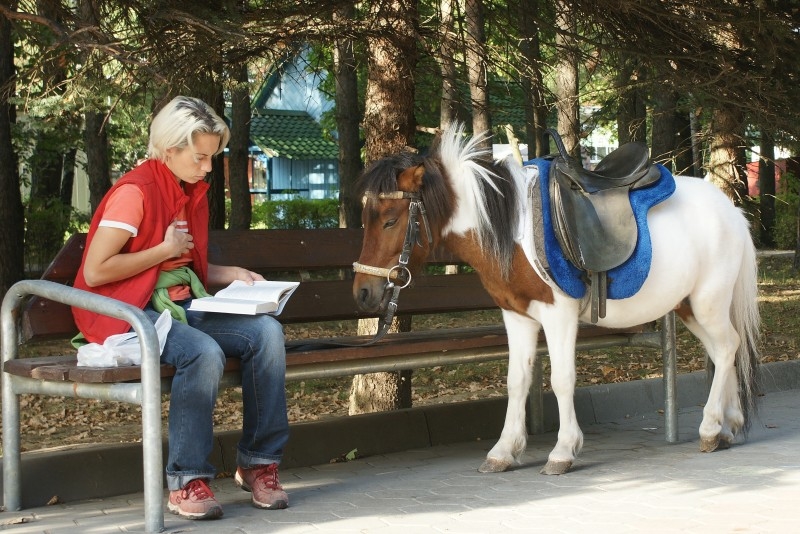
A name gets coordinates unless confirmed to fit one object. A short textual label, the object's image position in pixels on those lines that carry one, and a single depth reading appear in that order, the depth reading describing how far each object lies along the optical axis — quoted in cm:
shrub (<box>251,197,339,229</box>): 2850
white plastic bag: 425
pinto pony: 494
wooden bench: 409
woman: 423
